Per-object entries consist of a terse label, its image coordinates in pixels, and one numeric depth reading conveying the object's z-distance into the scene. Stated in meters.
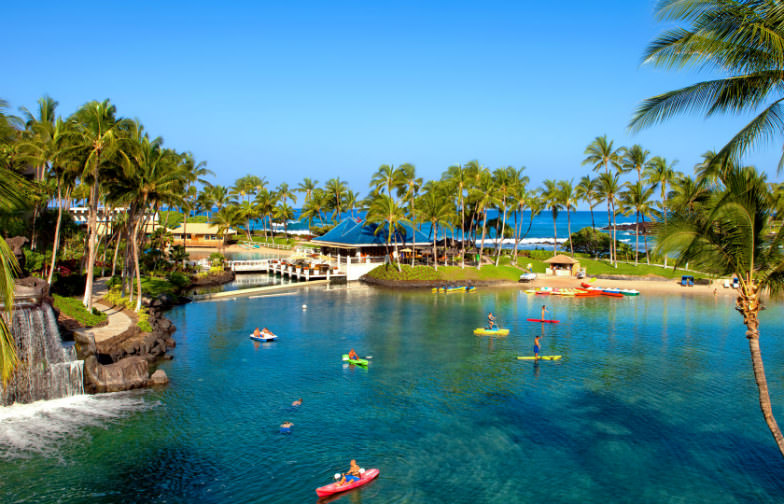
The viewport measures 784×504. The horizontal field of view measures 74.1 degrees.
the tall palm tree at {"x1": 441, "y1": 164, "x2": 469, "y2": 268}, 71.41
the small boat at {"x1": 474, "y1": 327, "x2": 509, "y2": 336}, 39.37
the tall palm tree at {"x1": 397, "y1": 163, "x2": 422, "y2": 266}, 76.94
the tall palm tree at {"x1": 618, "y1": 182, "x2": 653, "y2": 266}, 69.94
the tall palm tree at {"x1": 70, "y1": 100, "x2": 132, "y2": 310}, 33.28
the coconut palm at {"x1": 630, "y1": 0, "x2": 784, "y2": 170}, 11.62
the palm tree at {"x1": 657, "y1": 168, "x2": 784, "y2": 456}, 12.95
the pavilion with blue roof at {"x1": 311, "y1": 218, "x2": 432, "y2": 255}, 76.12
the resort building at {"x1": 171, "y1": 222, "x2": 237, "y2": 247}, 113.06
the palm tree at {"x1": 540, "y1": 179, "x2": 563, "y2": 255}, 76.81
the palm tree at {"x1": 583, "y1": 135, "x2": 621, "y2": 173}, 73.44
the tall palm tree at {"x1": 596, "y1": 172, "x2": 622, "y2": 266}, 71.62
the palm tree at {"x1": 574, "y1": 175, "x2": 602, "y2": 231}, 78.09
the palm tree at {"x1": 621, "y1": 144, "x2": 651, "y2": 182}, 70.75
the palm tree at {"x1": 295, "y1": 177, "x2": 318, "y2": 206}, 128.38
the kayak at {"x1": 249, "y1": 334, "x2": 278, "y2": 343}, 37.31
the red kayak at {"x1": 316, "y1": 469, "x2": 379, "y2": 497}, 17.00
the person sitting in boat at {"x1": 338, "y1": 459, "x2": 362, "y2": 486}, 17.44
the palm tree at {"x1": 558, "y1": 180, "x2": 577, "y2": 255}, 79.06
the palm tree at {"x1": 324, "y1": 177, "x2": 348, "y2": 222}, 111.69
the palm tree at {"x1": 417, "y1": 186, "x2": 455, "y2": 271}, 67.69
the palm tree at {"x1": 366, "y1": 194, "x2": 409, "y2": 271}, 68.06
